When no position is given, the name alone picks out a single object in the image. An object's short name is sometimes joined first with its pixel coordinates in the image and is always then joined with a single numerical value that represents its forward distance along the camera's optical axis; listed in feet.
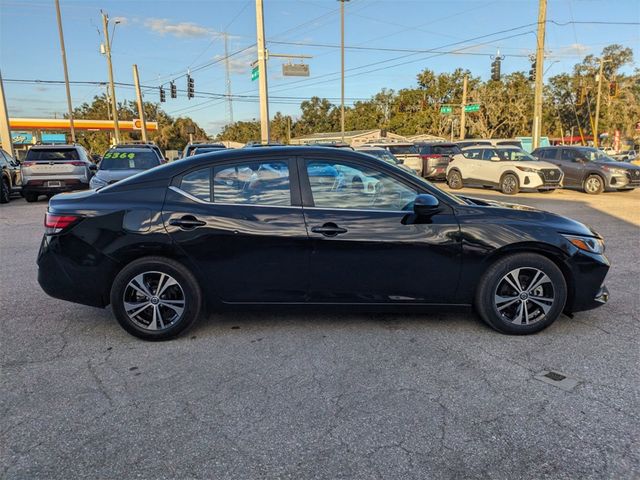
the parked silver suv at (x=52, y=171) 43.52
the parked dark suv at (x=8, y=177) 45.19
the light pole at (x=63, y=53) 94.38
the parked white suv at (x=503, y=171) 50.75
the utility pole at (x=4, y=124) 64.78
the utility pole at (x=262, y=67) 70.08
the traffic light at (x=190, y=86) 104.22
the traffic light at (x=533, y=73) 75.05
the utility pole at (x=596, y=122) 148.03
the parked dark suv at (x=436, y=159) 67.10
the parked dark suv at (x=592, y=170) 50.16
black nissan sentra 12.23
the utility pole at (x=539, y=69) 72.18
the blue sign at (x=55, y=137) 163.73
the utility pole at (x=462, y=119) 130.78
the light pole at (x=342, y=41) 103.40
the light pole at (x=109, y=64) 105.91
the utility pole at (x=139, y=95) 117.80
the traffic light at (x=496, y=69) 81.25
